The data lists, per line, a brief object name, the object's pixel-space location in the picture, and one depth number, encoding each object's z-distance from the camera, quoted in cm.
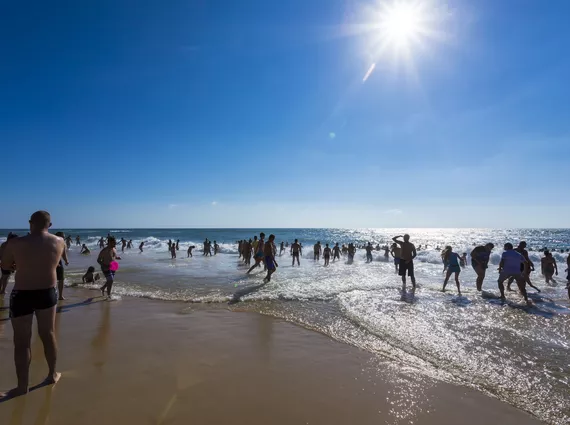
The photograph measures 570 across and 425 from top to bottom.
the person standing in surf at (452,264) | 1045
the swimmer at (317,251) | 2501
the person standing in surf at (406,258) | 1050
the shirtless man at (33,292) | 326
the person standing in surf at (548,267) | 1336
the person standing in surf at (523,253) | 1036
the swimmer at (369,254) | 2550
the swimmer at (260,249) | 1311
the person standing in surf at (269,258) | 1159
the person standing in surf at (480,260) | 1075
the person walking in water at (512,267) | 888
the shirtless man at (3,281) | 854
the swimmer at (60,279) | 760
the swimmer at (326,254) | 2129
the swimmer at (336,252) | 2613
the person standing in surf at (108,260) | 828
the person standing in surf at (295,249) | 2018
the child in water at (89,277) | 1088
